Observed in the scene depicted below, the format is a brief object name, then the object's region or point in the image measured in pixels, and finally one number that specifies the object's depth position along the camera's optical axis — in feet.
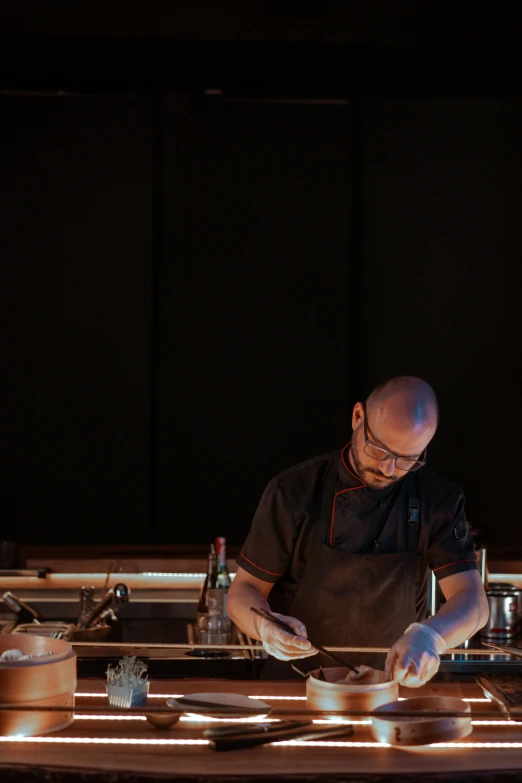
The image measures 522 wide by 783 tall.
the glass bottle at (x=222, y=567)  13.51
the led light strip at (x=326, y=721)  7.21
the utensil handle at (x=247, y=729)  6.79
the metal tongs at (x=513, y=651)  8.71
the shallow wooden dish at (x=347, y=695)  7.22
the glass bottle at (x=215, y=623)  12.54
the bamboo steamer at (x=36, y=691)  6.87
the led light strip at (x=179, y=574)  14.97
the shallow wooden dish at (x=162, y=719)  7.00
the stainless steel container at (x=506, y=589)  13.19
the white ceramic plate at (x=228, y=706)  6.89
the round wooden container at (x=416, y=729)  6.70
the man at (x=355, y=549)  10.07
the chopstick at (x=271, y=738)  6.64
